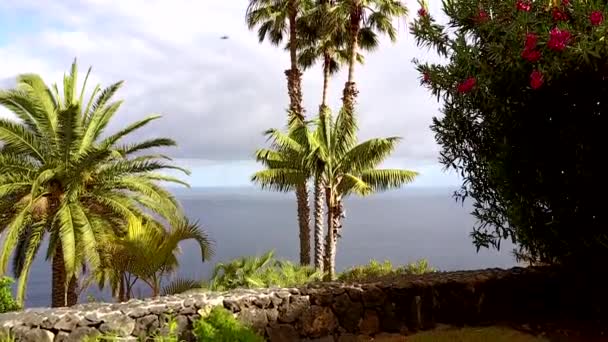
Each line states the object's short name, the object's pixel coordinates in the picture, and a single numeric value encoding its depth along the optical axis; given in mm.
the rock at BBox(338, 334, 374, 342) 9461
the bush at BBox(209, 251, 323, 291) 16281
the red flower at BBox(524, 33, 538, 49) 6835
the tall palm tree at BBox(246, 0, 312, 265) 24609
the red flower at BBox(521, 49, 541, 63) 6902
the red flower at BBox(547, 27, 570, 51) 6656
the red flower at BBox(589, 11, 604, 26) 6641
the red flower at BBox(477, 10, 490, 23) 8086
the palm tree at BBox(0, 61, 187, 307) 15766
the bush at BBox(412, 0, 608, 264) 7648
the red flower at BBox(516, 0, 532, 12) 7574
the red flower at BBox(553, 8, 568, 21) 7262
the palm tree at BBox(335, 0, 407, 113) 26094
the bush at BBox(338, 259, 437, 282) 20359
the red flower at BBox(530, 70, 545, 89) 7000
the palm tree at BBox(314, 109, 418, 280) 22297
